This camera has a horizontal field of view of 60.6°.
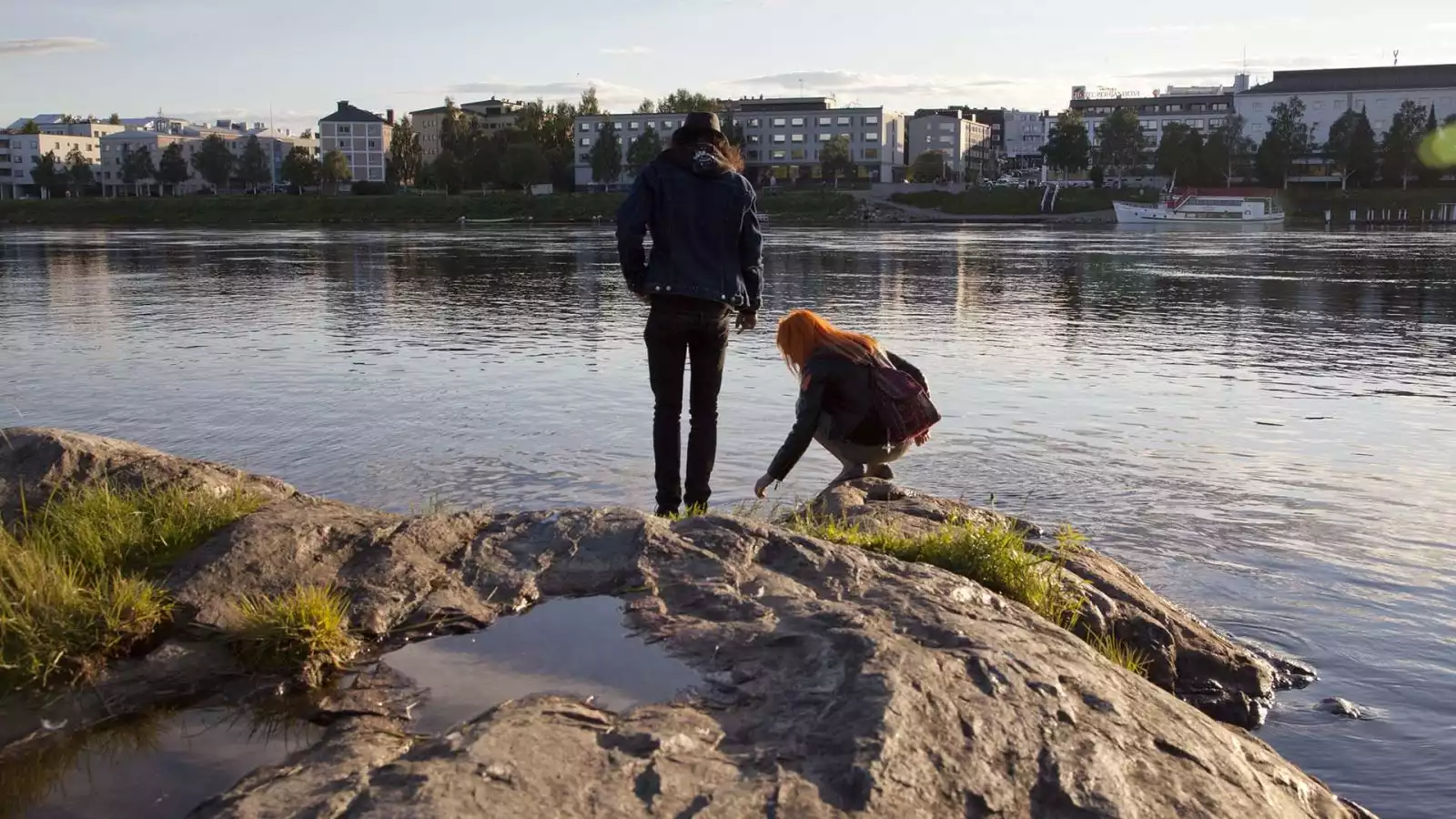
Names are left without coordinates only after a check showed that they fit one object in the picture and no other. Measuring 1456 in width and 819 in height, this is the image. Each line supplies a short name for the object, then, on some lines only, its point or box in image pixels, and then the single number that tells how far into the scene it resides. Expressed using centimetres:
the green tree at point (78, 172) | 16762
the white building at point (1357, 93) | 15400
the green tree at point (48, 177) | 16825
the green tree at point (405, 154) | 16475
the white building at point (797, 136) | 16788
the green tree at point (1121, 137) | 14488
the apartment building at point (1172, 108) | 18450
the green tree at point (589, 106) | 18100
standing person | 673
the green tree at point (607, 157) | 14975
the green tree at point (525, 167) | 14200
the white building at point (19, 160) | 19662
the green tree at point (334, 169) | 14925
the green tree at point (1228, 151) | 13138
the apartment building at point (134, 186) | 19312
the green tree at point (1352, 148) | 12681
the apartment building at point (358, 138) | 19150
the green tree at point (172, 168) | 17000
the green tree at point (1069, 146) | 14038
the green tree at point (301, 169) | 14888
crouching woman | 698
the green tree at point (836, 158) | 15512
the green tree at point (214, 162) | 16600
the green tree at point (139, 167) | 17250
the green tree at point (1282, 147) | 12988
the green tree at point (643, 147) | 14788
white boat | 10181
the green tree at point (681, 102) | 17788
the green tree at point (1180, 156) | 13062
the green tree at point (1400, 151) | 12519
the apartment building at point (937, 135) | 19112
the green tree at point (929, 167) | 16225
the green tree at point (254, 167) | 16788
